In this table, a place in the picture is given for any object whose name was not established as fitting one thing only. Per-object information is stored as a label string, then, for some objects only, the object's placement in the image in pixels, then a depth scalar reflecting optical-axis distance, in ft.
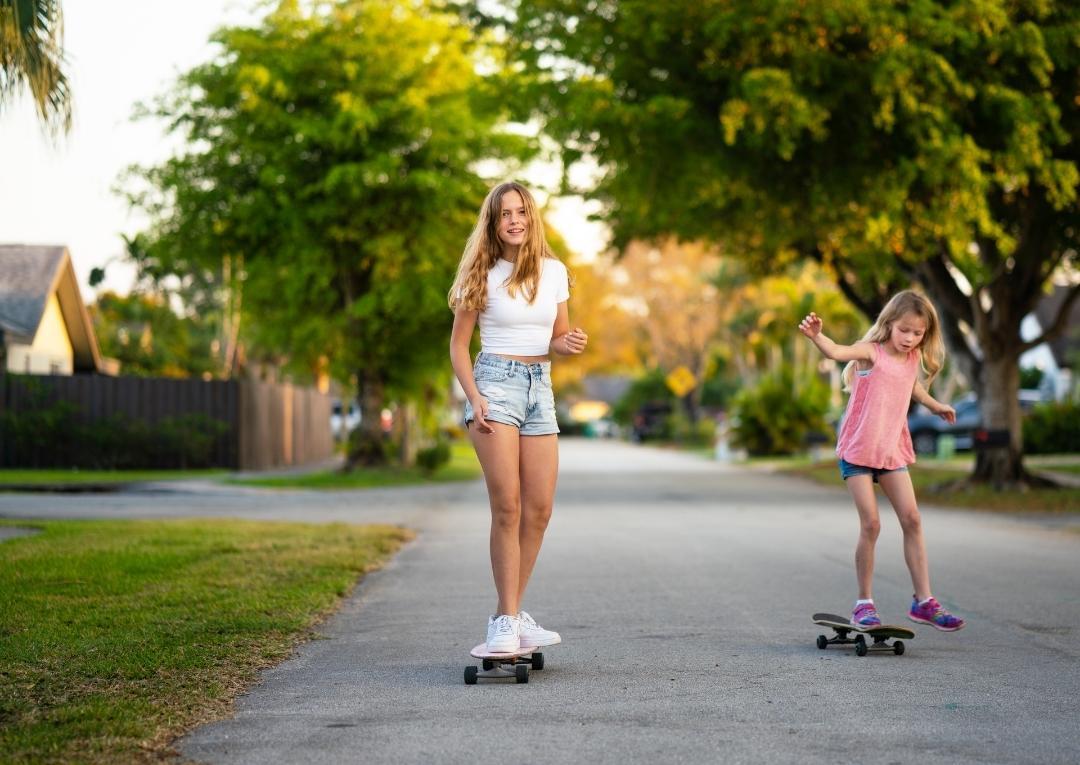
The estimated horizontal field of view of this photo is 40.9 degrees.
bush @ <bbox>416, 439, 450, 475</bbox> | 102.68
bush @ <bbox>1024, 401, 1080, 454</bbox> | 128.06
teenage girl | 21.34
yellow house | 105.19
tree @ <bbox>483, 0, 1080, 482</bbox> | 58.03
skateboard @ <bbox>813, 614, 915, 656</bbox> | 23.49
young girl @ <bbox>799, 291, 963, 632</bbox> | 25.05
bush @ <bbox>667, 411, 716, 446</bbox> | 205.83
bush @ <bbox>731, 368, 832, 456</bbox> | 142.20
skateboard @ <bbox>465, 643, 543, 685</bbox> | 20.86
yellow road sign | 186.39
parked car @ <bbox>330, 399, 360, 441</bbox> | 193.57
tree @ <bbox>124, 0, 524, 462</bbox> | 88.58
